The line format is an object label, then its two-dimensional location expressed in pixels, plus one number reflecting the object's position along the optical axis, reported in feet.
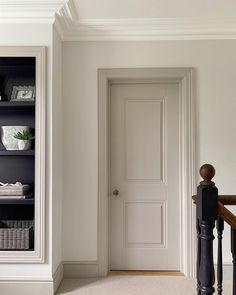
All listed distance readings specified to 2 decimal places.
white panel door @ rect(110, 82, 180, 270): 10.14
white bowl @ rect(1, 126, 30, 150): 8.98
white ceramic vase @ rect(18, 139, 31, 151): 8.72
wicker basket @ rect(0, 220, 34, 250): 8.52
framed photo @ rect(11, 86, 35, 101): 9.23
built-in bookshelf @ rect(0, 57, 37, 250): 9.55
